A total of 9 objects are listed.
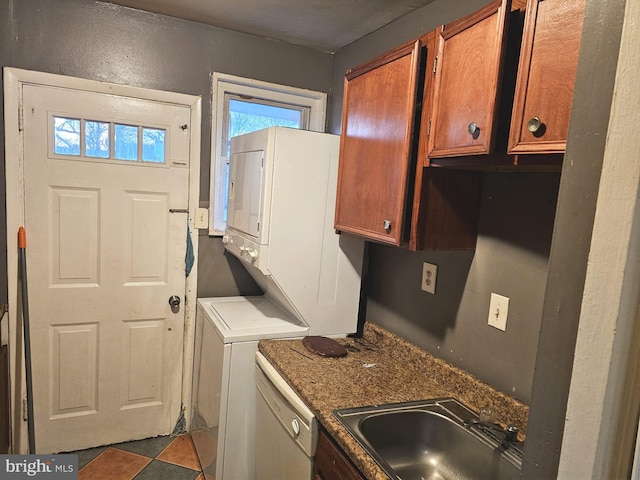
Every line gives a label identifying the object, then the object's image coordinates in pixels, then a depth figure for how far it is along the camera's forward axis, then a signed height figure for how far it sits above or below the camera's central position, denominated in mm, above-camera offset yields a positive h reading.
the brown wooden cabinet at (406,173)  1471 +95
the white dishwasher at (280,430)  1451 -921
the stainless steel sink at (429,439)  1338 -800
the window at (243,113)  2453 +461
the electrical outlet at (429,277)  1803 -333
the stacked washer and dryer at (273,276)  1910 -413
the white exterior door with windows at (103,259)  2152 -456
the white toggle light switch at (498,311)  1467 -373
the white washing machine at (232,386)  1949 -958
